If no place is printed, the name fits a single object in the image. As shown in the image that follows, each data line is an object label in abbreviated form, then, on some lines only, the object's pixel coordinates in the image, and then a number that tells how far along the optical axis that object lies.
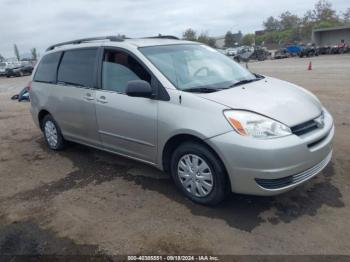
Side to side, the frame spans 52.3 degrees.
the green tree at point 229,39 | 103.56
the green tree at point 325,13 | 81.41
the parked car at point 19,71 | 37.25
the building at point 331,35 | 54.45
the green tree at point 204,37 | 92.45
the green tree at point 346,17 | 81.82
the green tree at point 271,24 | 104.04
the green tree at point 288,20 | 93.44
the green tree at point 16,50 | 109.75
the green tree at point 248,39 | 103.89
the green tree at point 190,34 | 96.50
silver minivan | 3.40
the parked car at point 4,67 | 38.11
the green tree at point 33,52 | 99.22
